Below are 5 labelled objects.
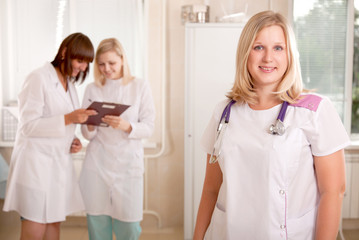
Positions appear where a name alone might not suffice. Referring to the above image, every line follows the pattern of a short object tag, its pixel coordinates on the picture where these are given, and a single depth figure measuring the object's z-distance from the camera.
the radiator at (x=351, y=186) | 3.21
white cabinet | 2.75
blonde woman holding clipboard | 2.34
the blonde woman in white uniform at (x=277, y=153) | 1.11
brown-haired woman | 2.13
